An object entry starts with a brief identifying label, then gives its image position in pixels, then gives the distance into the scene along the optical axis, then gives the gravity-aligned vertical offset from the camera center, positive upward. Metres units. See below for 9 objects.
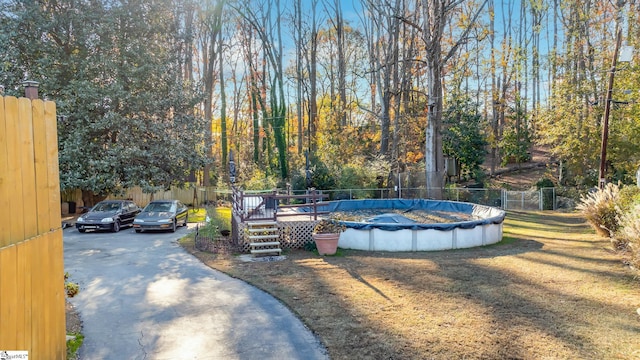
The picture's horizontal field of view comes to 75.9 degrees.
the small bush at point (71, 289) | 5.69 -1.56
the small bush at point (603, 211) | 12.17 -1.33
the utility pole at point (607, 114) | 17.62 +2.33
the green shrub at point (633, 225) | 7.36 -1.12
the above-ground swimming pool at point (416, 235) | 11.62 -1.87
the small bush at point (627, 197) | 11.12 -0.87
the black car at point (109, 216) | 15.54 -1.56
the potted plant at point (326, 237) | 10.95 -1.72
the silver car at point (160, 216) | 15.48 -1.58
